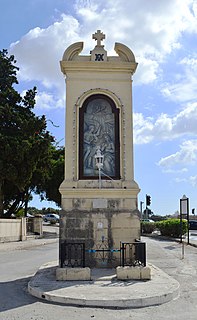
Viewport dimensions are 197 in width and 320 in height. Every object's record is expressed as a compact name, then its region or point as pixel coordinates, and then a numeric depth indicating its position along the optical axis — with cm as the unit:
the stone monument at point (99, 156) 1172
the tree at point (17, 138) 2506
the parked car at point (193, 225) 4919
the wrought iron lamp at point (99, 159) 1194
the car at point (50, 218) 5836
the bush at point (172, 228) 2744
